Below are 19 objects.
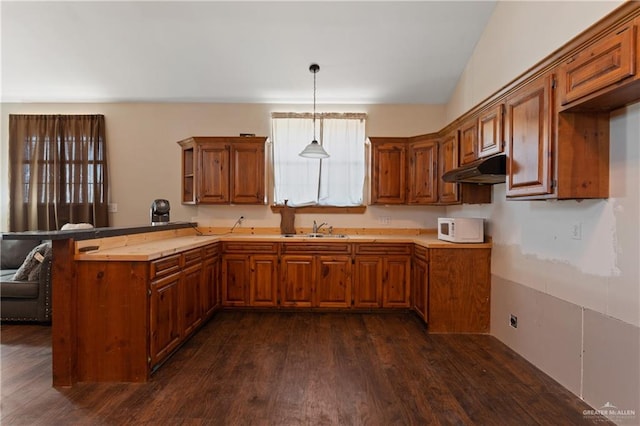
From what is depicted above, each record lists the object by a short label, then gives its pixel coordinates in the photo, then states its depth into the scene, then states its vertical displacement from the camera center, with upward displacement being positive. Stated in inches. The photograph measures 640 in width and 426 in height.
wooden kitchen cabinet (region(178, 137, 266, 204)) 167.6 +20.4
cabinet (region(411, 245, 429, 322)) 132.6 -31.2
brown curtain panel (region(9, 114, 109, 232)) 177.6 +20.9
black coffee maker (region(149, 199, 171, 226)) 153.7 -0.6
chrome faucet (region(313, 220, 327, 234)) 175.9 -8.6
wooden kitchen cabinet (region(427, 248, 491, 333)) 129.0 -32.6
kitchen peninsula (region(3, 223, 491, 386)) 90.7 -28.6
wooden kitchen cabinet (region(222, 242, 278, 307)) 152.6 -31.0
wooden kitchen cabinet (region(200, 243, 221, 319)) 134.2 -32.4
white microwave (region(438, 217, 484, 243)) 131.3 -7.6
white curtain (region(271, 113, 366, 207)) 177.5 +27.8
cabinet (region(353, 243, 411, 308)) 150.9 -30.9
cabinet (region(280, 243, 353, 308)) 151.3 -31.2
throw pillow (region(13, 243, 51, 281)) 132.4 -25.2
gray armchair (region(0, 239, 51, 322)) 131.2 -36.9
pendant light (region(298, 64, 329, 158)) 141.4 +26.8
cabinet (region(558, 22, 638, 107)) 59.0 +30.7
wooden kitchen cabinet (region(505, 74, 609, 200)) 77.3 +15.9
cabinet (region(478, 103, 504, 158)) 102.7 +28.2
